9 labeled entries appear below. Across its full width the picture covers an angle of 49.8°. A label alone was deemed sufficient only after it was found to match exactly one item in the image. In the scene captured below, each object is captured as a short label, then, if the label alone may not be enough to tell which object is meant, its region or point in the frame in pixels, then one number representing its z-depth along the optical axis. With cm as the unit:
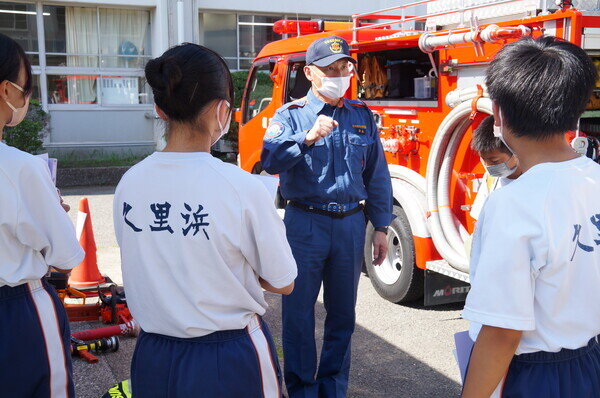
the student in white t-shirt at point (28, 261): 209
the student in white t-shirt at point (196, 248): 183
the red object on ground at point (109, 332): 437
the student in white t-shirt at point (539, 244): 152
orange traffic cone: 538
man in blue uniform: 345
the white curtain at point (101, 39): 1548
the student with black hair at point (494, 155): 334
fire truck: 418
